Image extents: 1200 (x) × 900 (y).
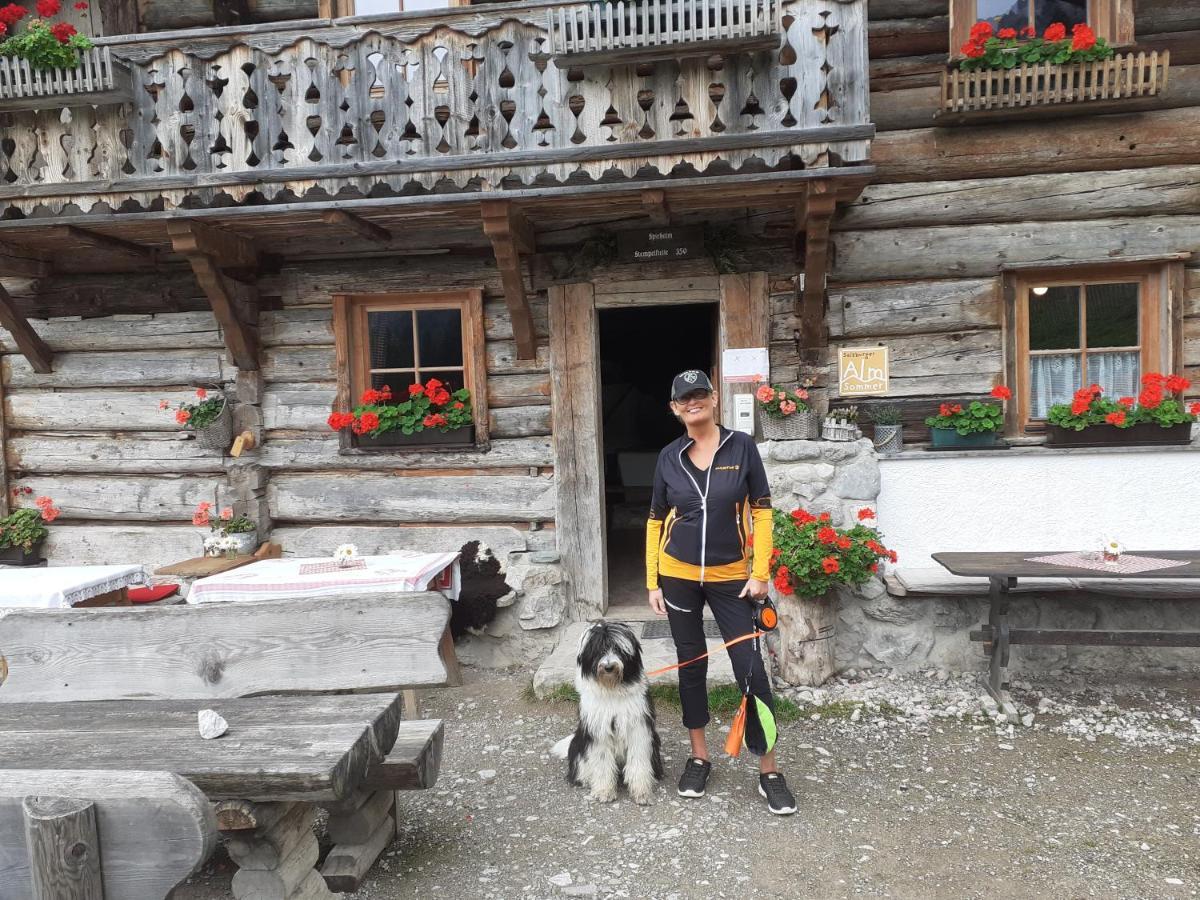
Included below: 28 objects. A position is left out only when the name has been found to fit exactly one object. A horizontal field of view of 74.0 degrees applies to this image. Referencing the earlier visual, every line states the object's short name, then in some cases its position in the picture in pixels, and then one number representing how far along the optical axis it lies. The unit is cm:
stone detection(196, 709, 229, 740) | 270
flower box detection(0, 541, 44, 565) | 682
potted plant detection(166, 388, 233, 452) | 655
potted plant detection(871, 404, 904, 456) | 601
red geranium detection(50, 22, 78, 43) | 552
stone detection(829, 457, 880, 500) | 590
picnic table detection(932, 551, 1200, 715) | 479
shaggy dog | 394
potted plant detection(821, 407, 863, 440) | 594
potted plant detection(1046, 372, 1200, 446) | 571
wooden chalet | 532
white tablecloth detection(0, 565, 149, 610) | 475
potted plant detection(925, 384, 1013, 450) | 589
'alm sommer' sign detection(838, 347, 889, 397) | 615
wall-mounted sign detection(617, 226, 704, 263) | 615
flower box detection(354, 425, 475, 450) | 655
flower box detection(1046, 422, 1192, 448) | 575
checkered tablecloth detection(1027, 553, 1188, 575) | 478
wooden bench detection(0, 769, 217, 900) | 179
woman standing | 397
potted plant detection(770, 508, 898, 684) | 533
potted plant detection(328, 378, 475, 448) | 645
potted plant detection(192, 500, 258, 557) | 648
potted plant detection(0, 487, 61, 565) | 679
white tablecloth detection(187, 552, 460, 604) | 476
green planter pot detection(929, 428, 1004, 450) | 595
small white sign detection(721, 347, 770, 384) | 616
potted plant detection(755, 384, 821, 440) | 596
